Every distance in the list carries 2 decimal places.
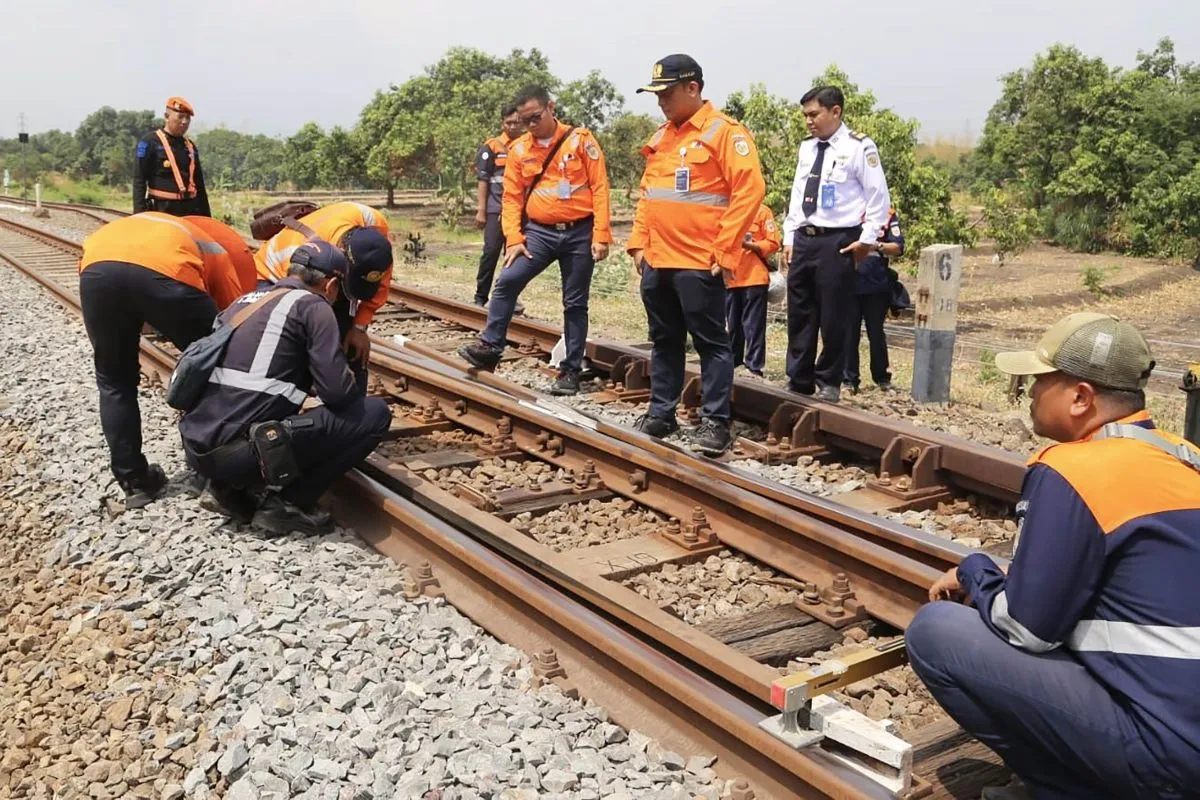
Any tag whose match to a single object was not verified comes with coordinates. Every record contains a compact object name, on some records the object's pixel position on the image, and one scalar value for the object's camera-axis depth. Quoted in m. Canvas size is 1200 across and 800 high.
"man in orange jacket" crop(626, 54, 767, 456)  5.77
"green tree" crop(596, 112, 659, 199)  37.69
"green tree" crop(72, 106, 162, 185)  54.77
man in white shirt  6.75
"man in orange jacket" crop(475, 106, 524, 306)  11.15
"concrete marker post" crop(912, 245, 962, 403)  7.27
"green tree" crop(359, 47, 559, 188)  31.69
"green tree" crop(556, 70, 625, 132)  38.16
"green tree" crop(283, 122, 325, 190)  41.72
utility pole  40.75
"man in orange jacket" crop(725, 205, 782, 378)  7.87
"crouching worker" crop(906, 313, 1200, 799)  2.41
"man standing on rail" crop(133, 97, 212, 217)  8.74
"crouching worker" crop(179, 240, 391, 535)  4.75
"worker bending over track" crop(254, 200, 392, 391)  5.37
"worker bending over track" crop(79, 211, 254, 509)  5.14
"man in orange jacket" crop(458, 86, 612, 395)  7.48
